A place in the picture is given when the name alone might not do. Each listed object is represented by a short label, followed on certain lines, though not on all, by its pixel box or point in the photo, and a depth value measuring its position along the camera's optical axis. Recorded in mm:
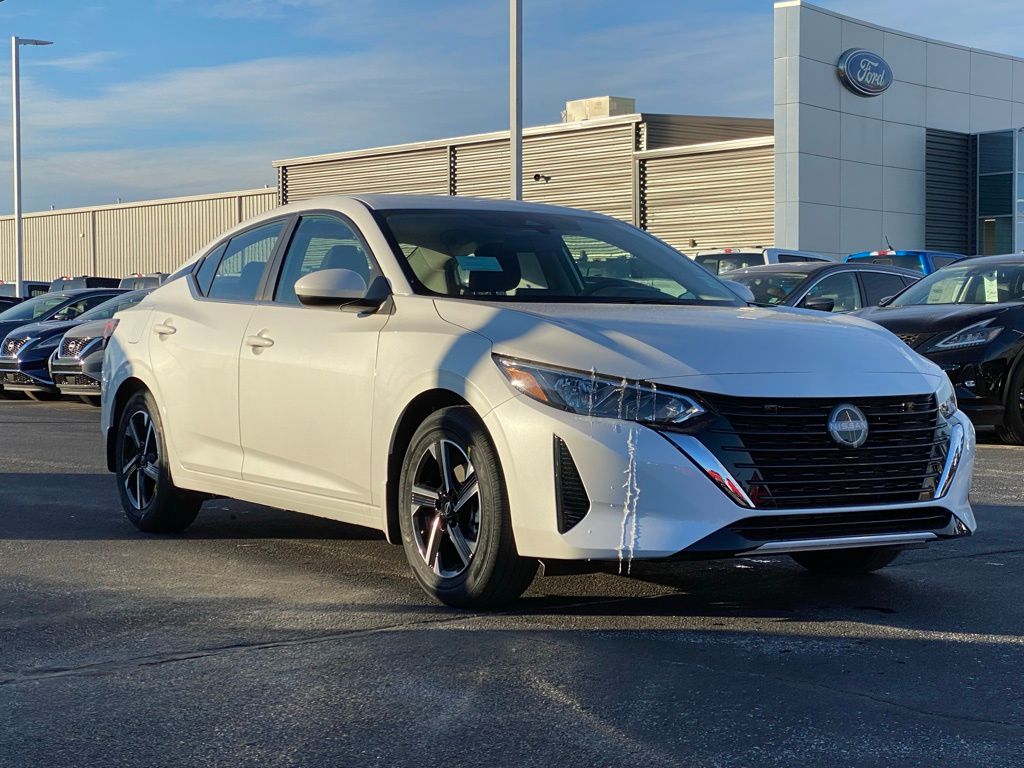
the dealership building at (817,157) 36750
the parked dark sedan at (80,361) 17016
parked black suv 11844
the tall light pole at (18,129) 41469
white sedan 5082
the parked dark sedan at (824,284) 15453
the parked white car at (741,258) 19609
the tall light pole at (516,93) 22672
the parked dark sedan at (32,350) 19266
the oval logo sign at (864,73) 37000
